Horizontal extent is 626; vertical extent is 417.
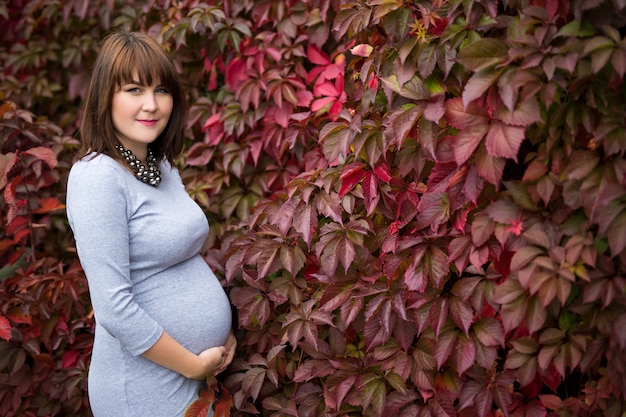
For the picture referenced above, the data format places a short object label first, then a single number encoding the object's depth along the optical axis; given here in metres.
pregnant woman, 1.67
